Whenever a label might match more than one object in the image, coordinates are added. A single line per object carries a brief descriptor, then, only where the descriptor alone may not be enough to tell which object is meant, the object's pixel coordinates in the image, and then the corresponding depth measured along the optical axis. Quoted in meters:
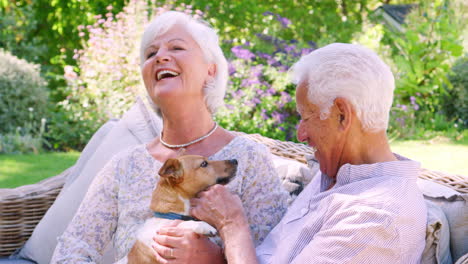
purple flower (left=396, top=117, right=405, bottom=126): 8.69
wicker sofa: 3.49
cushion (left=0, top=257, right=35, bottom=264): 3.43
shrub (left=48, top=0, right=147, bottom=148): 8.03
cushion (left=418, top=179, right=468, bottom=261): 2.10
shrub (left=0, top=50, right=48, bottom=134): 9.02
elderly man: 1.79
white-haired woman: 2.53
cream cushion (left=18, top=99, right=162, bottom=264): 3.35
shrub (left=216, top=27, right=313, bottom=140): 7.81
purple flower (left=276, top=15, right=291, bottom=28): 10.25
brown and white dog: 2.35
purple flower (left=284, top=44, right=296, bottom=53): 8.74
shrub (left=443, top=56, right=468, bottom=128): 9.78
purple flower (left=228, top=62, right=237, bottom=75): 8.14
